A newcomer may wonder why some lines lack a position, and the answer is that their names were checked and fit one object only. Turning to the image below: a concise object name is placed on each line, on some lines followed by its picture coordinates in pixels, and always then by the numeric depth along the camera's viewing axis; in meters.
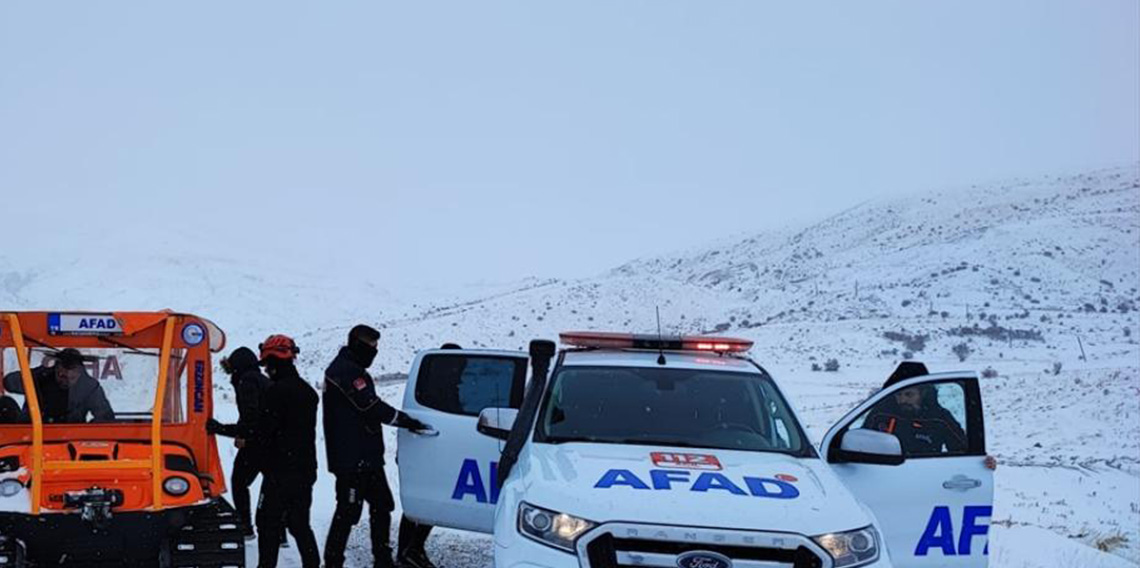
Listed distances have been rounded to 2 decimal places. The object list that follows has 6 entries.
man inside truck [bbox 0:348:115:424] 7.41
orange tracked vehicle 6.45
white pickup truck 5.01
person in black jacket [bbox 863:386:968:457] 7.14
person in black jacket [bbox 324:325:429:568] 7.72
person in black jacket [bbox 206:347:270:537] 7.80
